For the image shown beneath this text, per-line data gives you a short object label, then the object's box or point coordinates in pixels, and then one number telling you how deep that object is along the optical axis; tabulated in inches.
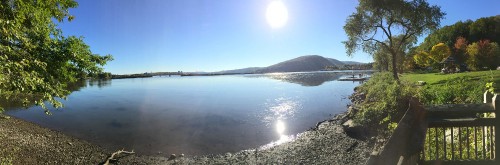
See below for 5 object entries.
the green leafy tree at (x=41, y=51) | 355.1
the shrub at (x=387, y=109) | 809.5
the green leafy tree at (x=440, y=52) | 3565.5
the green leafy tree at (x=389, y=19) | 1652.3
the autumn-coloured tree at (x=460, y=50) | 3346.5
